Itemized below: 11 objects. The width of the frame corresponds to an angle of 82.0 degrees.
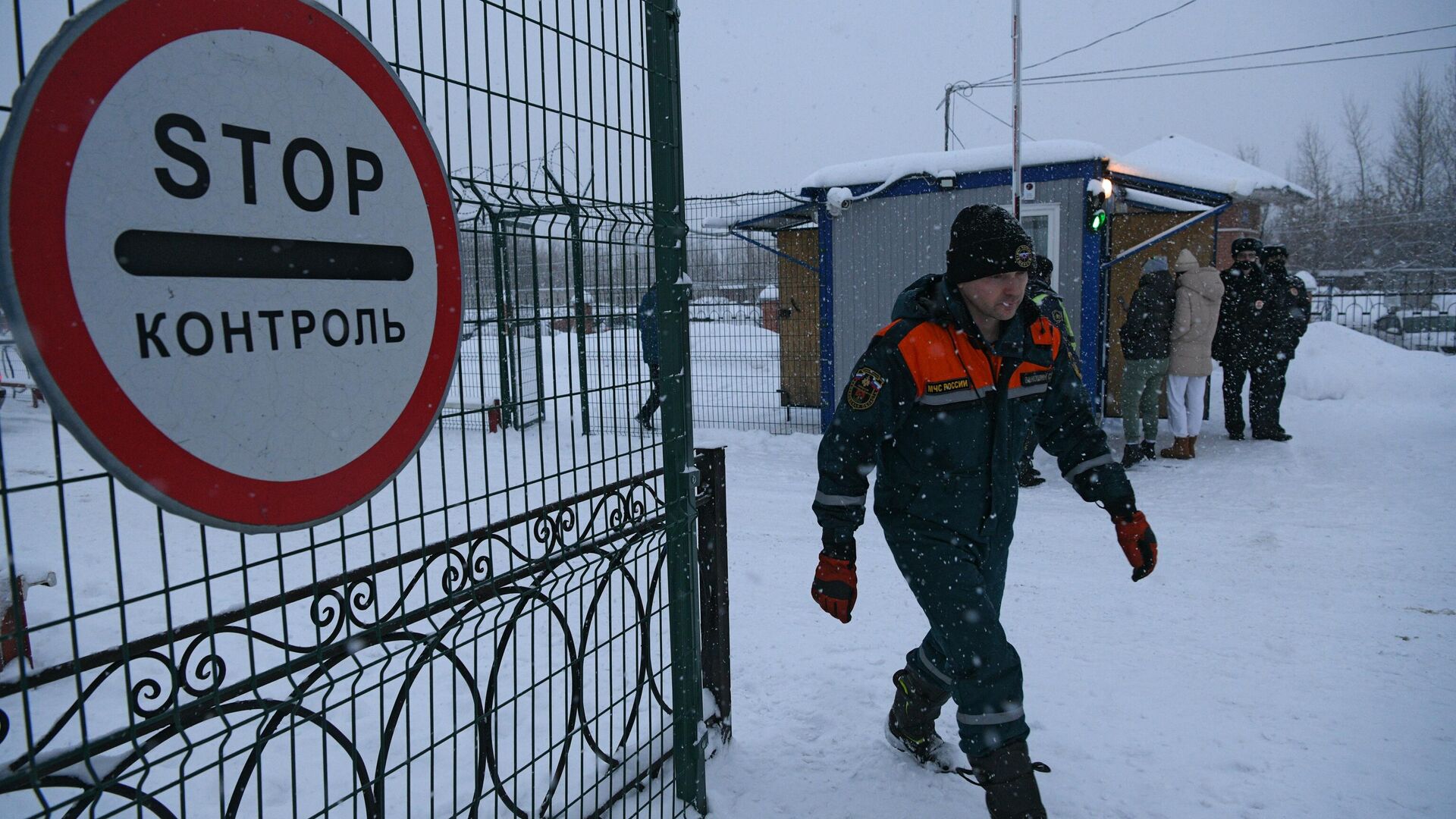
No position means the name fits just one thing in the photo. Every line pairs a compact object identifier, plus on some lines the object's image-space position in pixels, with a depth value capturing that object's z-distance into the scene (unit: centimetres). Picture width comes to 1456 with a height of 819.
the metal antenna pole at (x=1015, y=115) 705
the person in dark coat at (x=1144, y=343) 792
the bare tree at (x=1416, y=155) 3152
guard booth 869
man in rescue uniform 268
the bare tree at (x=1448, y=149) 3075
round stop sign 110
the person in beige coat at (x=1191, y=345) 797
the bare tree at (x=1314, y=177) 4006
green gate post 254
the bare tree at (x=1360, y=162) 3659
